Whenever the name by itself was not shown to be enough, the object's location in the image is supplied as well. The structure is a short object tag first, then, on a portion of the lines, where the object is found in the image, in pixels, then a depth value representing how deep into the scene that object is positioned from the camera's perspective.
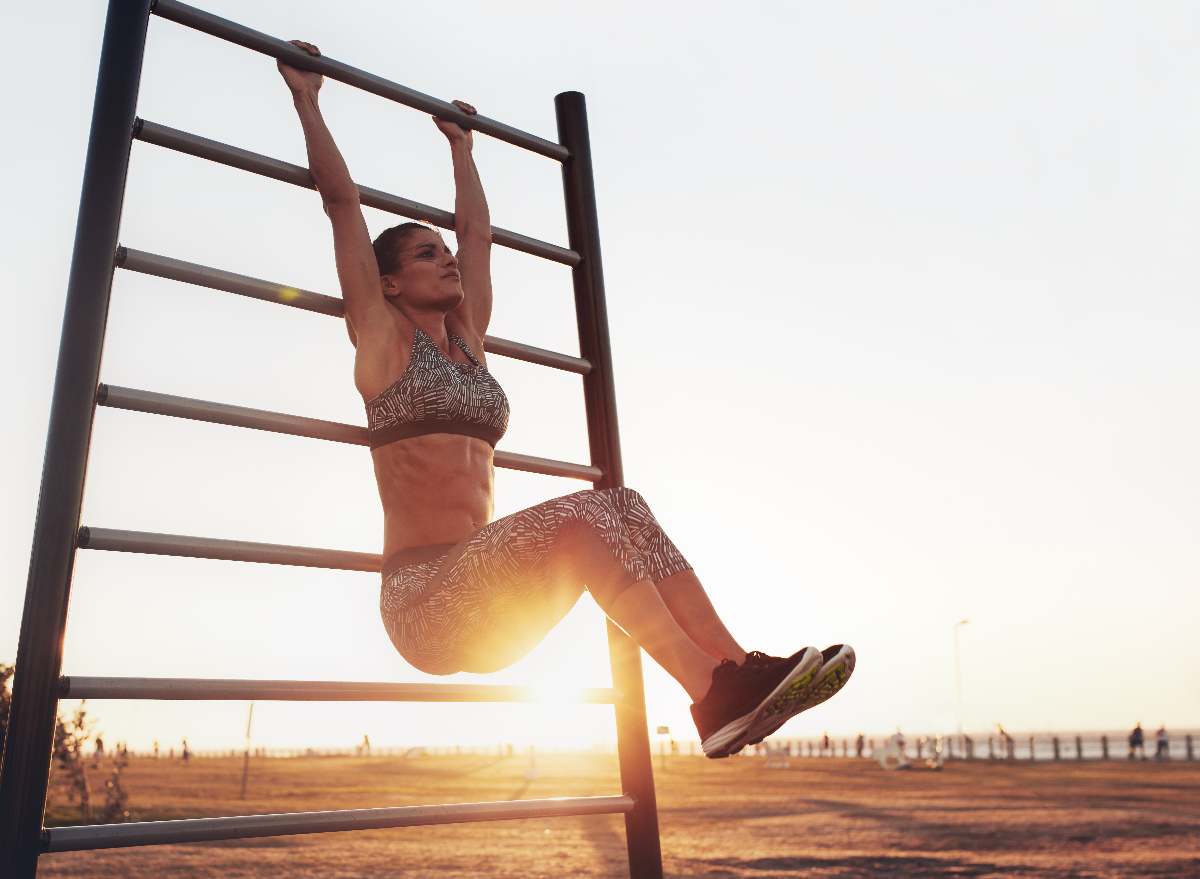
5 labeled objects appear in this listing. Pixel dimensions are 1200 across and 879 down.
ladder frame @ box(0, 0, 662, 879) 1.63
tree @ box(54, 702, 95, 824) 22.97
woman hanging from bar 1.84
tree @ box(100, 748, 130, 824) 23.27
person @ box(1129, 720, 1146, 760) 40.30
